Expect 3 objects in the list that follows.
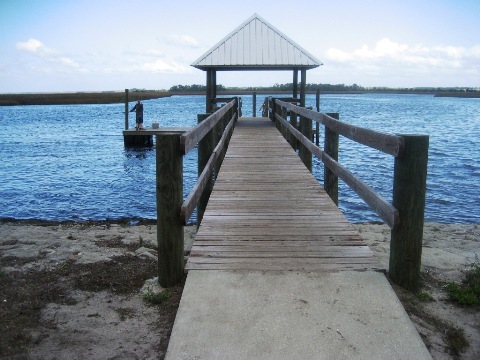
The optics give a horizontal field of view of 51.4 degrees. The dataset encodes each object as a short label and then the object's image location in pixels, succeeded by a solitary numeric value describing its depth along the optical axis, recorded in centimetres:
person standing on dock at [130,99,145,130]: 2508
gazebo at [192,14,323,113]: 1777
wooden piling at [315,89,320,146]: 2256
